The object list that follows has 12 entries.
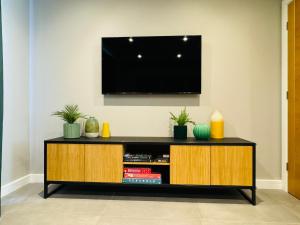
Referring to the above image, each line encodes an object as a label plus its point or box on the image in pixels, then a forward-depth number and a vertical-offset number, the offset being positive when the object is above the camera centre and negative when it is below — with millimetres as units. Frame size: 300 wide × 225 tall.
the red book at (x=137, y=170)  2463 -596
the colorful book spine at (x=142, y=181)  2426 -696
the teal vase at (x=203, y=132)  2549 -215
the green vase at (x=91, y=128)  2736 -195
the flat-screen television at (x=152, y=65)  2785 +533
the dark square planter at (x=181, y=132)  2650 -226
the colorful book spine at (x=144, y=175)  2445 -642
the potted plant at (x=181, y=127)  2651 -173
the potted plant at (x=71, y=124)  2641 -147
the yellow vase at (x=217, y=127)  2658 -169
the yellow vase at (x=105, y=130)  2752 -218
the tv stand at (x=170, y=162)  2340 -505
